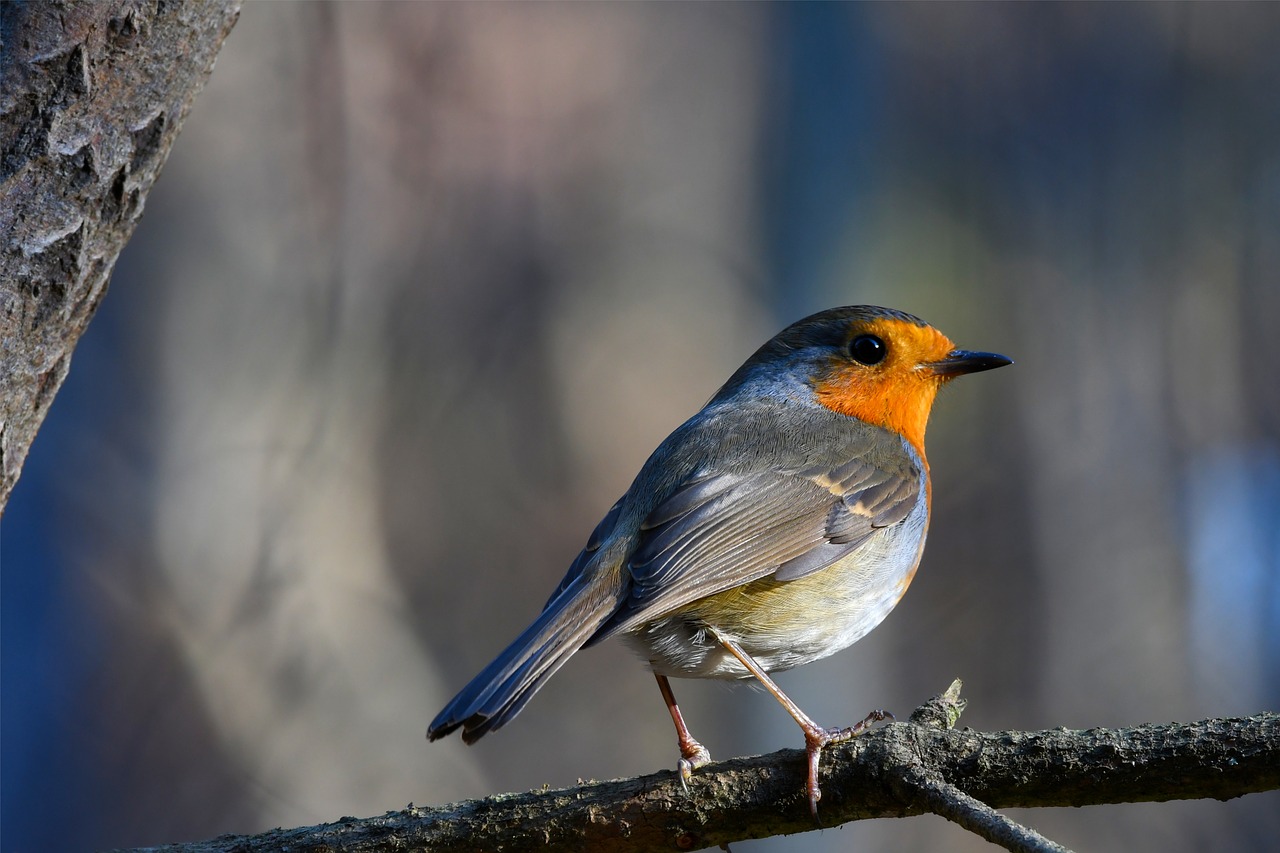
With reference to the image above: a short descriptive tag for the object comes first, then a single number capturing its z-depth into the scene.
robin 5.22
